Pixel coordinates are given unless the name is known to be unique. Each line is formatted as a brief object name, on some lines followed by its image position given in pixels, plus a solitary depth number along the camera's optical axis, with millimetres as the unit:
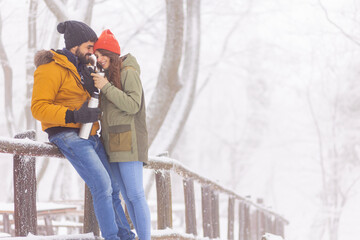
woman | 7163
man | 6641
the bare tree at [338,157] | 37531
